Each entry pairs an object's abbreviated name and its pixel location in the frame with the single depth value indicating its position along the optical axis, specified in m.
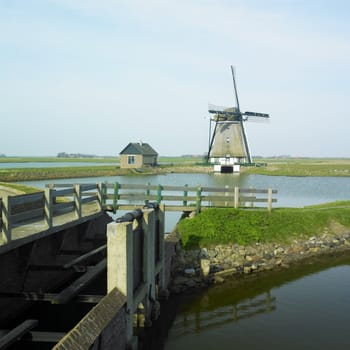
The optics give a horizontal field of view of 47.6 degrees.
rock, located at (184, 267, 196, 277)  16.94
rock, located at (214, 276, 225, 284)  16.88
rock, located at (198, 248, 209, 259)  17.97
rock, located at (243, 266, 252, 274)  18.21
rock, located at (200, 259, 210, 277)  17.01
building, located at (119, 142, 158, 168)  91.44
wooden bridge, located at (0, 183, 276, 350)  8.97
